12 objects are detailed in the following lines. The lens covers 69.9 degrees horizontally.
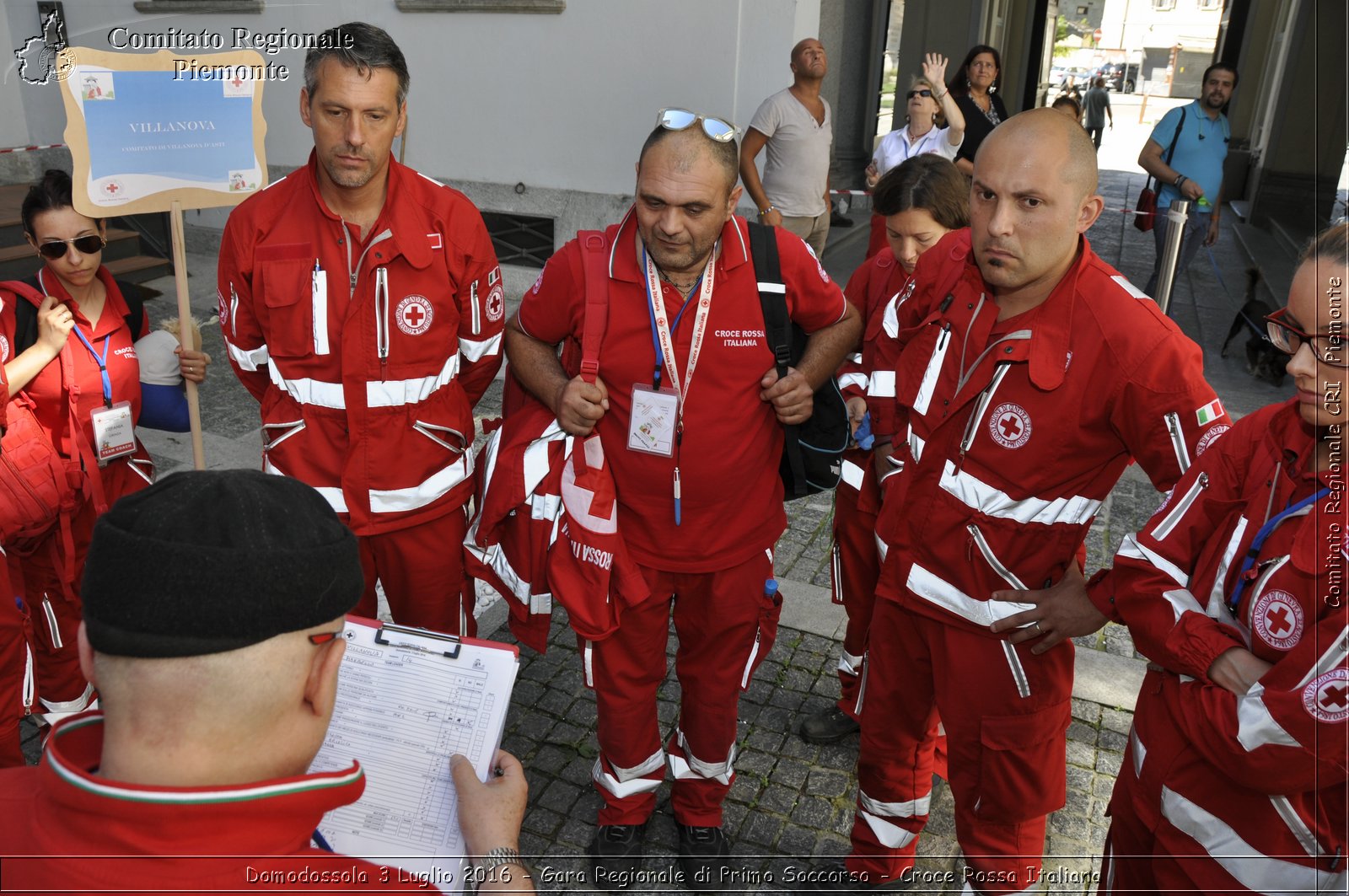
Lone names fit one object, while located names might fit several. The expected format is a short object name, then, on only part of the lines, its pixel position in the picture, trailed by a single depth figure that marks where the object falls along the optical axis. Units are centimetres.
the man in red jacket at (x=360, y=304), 300
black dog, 780
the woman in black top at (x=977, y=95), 828
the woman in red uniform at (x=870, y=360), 346
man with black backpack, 281
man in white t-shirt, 799
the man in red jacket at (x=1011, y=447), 243
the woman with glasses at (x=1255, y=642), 179
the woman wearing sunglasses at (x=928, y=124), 768
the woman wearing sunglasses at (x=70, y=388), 329
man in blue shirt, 916
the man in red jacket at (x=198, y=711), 127
